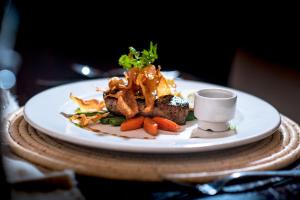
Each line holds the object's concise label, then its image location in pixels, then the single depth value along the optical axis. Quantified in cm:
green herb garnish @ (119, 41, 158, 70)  62
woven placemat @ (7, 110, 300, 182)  49
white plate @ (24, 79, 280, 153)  51
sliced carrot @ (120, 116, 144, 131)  59
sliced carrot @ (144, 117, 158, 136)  58
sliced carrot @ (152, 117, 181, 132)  59
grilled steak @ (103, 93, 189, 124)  62
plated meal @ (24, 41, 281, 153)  55
